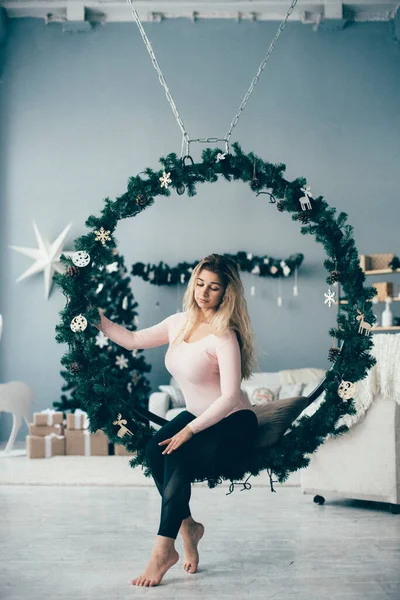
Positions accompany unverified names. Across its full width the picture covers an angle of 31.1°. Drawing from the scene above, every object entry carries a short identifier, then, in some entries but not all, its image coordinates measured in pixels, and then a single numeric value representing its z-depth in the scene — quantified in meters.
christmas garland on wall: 6.89
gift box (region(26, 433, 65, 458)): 5.89
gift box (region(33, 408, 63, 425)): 5.99
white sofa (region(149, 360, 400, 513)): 3.61
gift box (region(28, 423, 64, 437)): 6.03
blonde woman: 2.52
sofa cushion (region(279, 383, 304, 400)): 5.95
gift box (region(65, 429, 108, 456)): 5.96
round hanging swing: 2.80
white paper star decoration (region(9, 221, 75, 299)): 7.07
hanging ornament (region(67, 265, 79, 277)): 2.85
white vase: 6.55
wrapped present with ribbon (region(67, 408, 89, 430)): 5.95
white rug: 4.65
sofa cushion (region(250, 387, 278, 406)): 5.91
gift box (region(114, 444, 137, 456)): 5.97
